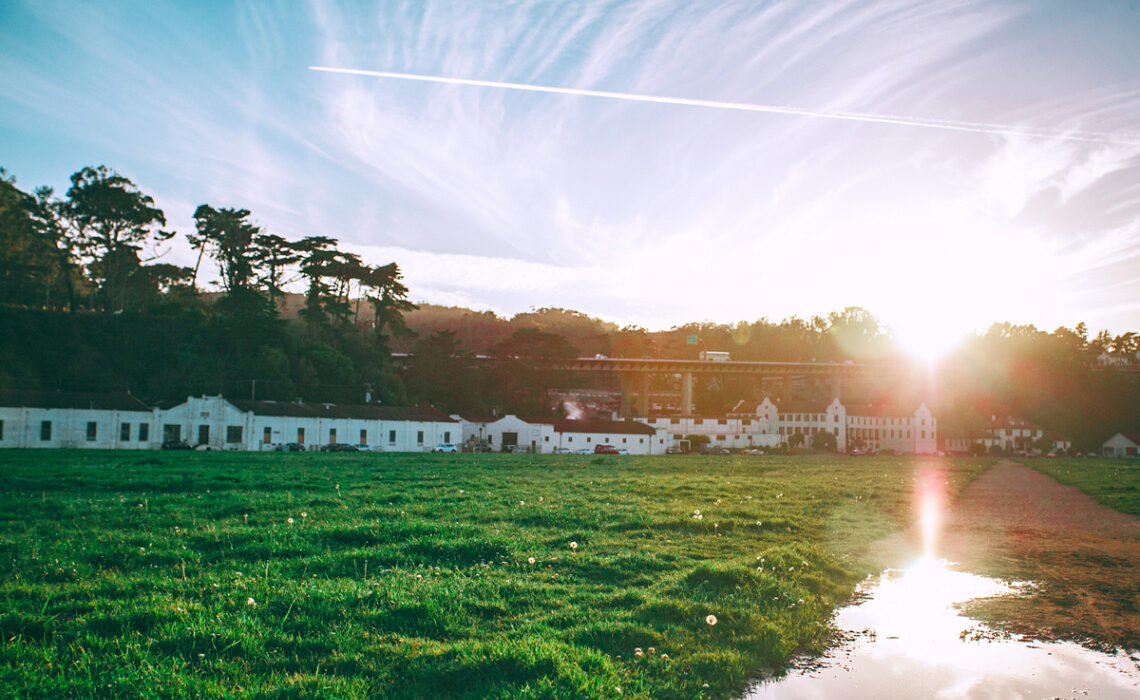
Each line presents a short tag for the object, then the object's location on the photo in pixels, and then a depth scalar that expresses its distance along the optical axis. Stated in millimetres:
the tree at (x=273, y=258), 100625
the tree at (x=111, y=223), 89250
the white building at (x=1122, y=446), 135000
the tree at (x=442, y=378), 111062
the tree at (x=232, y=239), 98875
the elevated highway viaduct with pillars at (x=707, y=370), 163250
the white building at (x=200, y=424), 64875
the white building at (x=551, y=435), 100438
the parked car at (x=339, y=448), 74688
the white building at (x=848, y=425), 143550
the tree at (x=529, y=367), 116438
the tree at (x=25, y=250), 83750
